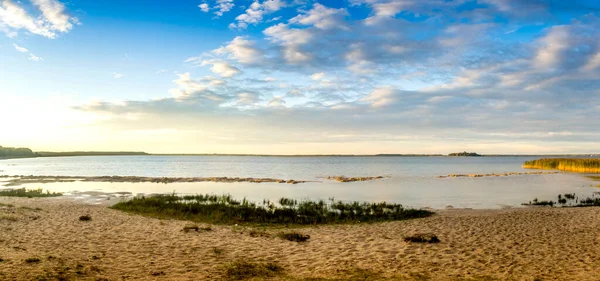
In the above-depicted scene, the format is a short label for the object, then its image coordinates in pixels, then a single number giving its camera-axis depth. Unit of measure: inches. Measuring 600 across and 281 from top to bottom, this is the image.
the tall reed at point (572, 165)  2860.5
